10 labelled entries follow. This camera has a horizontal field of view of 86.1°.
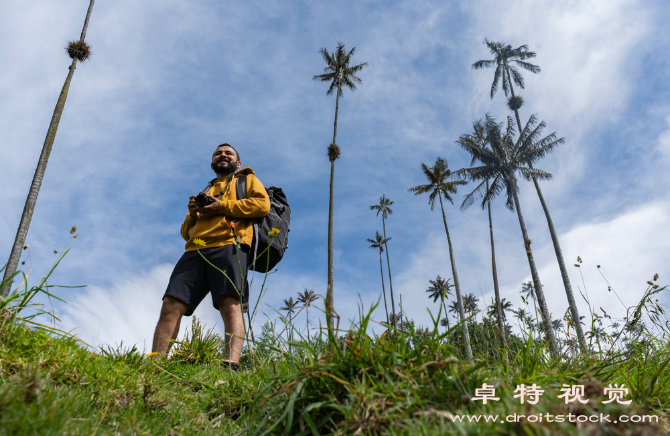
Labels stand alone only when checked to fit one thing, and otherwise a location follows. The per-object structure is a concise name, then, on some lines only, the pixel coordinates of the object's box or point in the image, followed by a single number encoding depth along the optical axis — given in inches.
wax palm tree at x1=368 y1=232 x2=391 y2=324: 1674.5
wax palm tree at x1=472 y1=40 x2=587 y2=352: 1322.6
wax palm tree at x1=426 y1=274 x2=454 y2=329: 1998.4
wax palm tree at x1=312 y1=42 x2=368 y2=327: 974.4
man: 111.2
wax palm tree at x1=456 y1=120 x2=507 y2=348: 1080.8
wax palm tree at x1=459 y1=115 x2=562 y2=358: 1108.5
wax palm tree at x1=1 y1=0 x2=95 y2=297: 365.7
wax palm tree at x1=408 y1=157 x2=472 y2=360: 1160.6
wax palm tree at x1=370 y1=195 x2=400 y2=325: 1690.5
